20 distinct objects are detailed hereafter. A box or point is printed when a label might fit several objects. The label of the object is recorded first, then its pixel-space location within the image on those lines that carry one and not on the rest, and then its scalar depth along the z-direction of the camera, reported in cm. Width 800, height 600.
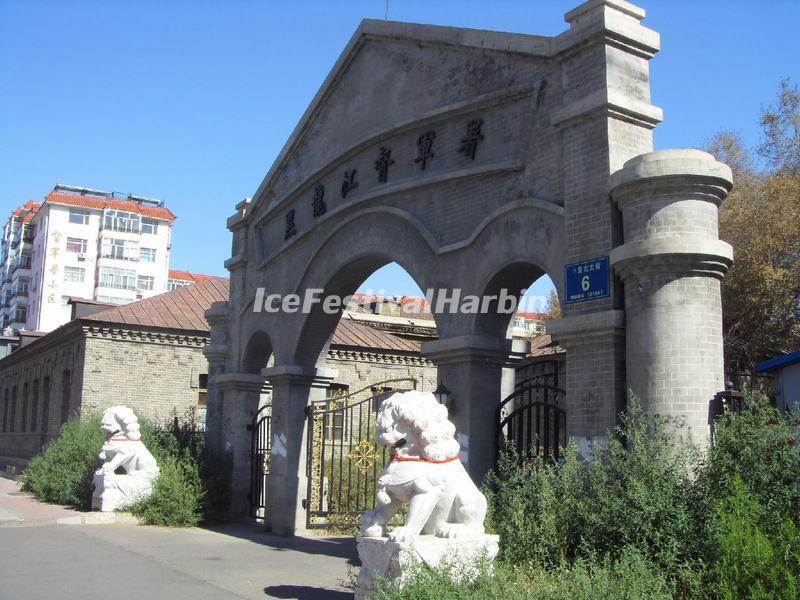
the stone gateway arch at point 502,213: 835
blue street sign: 888
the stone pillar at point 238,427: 1627
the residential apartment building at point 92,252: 6956
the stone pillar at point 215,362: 1711
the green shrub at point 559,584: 586
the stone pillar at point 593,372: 860
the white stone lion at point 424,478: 722
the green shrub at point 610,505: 697
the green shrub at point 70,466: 1656
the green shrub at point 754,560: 561
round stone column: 812
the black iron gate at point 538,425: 952
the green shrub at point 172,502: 1462
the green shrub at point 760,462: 651
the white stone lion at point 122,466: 1493
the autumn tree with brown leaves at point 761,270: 2111
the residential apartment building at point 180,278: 7700
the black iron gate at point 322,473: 1406
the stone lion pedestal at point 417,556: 675
